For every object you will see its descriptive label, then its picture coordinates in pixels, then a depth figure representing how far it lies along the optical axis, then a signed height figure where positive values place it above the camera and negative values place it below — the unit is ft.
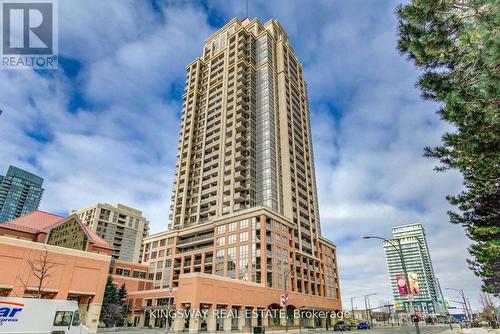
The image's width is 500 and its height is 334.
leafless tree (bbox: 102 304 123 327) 185.47 -4.75
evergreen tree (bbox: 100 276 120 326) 185.57 +2.95
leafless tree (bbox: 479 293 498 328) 209.50 -3.17
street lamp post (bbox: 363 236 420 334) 65.90 +4.11
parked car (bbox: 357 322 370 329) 207.12 -12.56
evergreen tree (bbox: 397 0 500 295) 23.56 +20.63
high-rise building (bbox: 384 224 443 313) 487.41 +58.72
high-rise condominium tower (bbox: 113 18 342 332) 197.36 +86.12
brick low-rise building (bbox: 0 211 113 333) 112.16 +16.55
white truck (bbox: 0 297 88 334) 60.49 -1.91
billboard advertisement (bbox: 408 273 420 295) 79.81 +6.16
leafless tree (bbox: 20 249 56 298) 113.29 +13.51
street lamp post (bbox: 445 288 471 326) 223.55 -2.77
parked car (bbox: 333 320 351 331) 186.50 -11.88
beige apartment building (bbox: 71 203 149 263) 403.54 +104.75
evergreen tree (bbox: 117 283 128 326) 206.22 +4.64
